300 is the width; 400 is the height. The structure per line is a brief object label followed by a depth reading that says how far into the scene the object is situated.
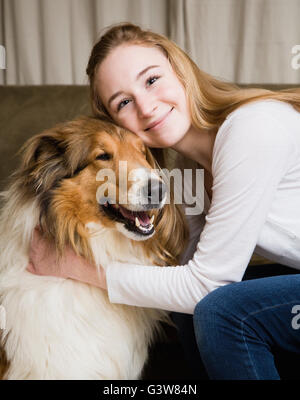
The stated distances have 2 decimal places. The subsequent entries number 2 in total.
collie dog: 1.45
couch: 2.28
